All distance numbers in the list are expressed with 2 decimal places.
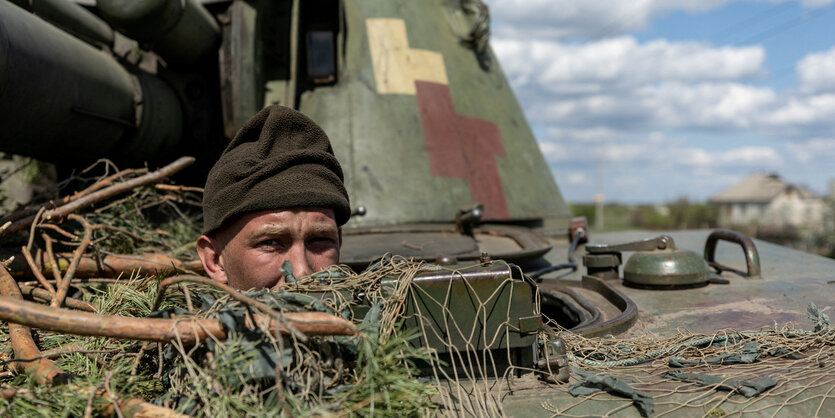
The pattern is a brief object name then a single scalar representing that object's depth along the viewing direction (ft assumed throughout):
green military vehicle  5.09
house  105.70
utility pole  108.10
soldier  5.95
